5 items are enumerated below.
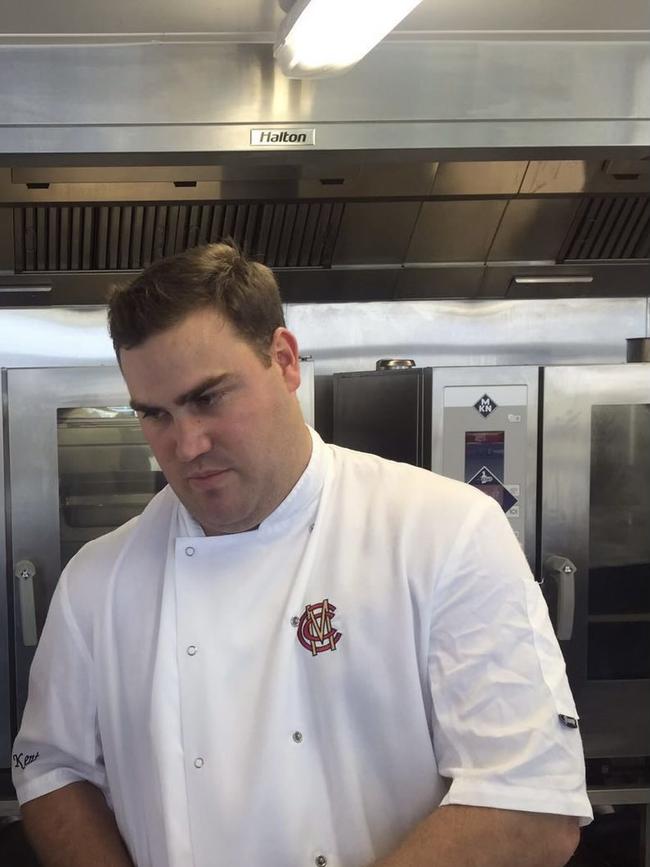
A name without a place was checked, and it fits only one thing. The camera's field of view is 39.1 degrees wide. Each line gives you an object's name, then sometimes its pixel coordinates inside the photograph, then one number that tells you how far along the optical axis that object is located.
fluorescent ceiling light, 1.69
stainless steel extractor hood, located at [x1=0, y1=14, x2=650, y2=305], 2.22
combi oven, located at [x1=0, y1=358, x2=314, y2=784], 2.60
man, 1.19
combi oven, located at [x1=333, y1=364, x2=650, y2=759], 2.61
